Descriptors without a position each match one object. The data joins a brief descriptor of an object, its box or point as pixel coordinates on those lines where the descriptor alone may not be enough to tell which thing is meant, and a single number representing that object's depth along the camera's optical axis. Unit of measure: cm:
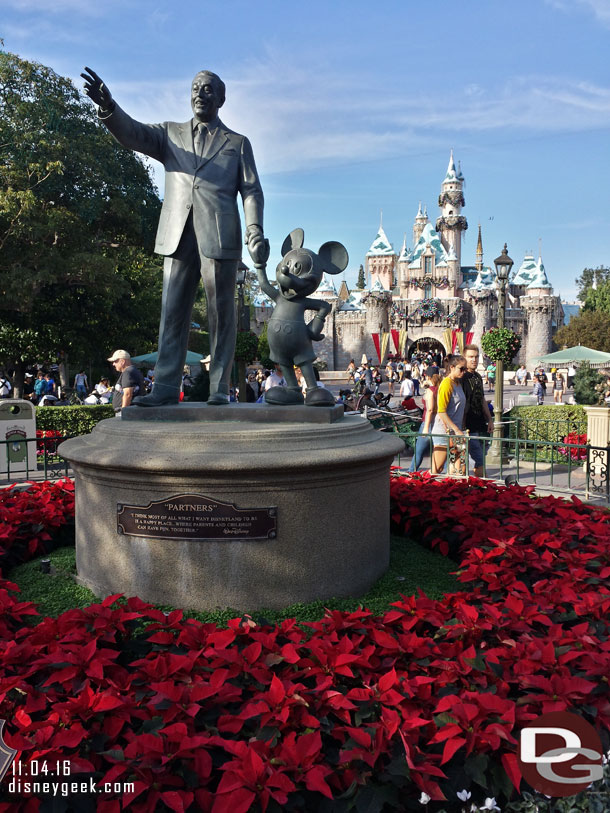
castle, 7656
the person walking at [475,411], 855
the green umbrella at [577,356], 2480
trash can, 1080
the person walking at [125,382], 942
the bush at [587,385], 2045
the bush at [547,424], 1448
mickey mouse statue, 490
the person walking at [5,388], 1963
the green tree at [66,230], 1888
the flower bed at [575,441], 1160
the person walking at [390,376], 3830
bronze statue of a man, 498
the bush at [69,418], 1439
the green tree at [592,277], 8238
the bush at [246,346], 1507
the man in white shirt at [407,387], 2116
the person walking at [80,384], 2320
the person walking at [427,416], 881
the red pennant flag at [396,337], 6784
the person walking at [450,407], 809
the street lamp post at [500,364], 1237
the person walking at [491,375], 3535
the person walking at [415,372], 4079
